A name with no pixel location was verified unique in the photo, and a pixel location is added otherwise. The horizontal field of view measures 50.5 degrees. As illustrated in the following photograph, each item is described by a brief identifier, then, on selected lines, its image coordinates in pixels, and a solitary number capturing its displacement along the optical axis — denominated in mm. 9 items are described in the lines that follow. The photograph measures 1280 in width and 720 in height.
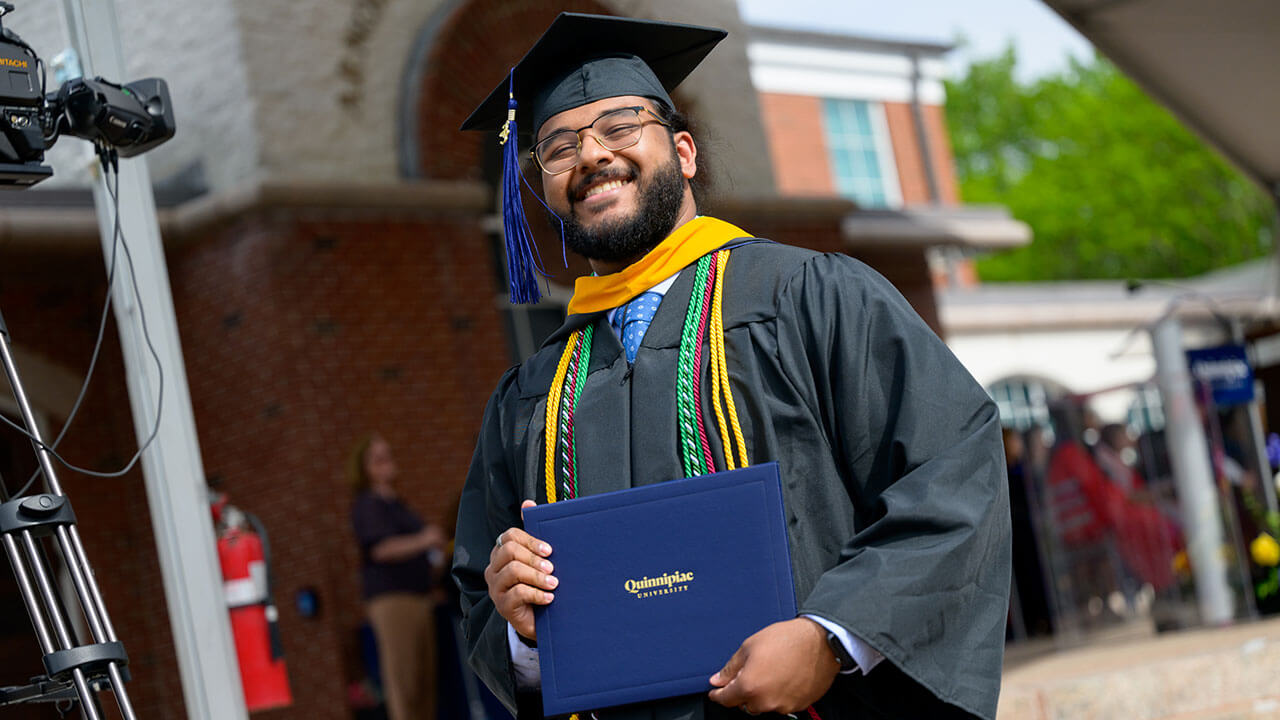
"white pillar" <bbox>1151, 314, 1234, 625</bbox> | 8031
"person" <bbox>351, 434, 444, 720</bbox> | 6766
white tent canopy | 6918
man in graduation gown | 1889
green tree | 29188
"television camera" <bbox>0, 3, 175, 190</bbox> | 2973
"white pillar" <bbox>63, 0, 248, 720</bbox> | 3691
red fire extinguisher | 5426
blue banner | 8289
